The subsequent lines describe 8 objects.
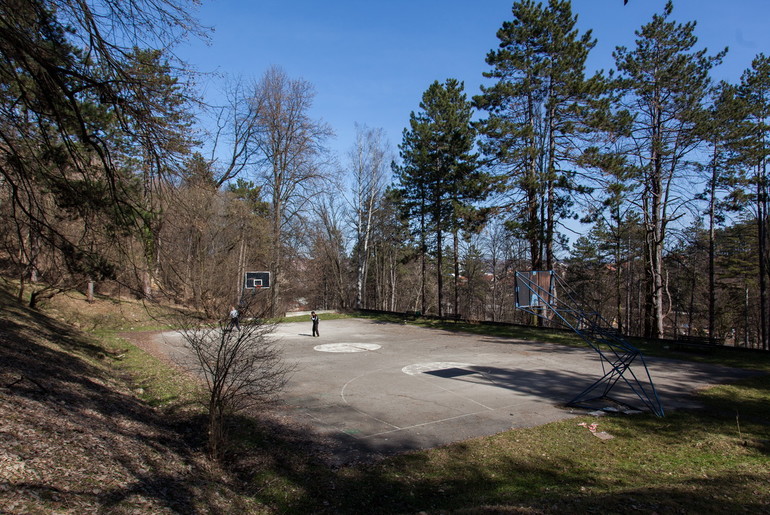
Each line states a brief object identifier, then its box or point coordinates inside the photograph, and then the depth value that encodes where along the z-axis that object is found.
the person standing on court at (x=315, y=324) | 22.05
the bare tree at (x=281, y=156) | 32.44
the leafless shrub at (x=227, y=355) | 6.66
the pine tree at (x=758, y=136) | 22.62
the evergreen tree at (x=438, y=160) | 30.20
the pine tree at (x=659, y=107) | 22.05
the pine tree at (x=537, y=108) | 23.23
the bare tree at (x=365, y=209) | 37.09
